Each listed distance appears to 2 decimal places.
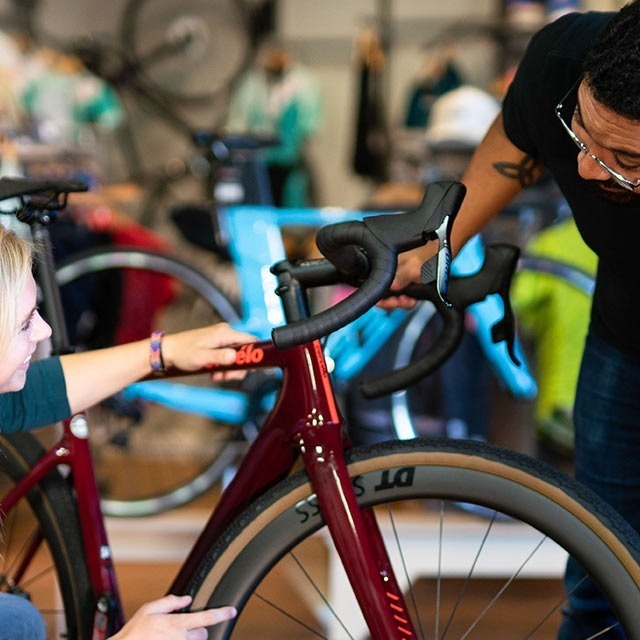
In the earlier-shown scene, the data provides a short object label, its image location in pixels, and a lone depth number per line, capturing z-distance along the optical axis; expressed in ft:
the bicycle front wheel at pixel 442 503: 6.33
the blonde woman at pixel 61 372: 6.34
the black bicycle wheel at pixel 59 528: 7.59
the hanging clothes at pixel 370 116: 26.70
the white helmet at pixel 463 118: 16.60
